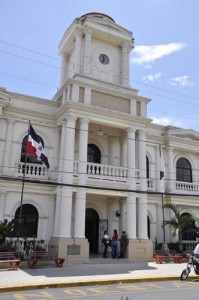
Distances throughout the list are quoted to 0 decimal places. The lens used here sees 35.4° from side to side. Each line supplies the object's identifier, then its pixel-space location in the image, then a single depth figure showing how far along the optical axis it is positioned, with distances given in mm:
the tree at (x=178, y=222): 19578
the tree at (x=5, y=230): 13786
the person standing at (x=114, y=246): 16719
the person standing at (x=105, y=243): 16764
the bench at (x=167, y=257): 16258
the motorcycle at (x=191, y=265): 11075
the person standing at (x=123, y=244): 17016
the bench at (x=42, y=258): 13156
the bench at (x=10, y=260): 12427
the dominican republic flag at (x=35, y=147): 15398
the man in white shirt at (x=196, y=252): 11414
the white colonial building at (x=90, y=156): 16594
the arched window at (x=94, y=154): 19906
